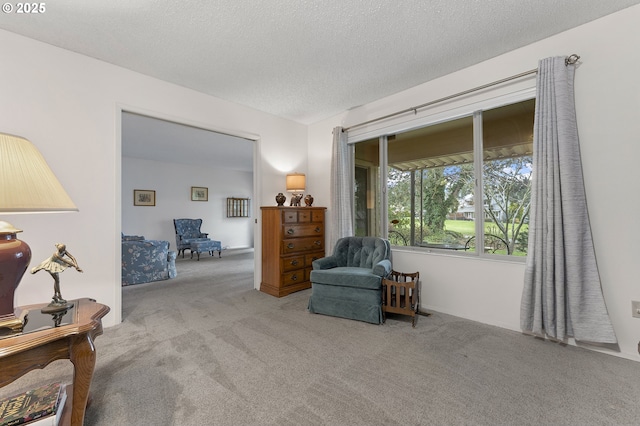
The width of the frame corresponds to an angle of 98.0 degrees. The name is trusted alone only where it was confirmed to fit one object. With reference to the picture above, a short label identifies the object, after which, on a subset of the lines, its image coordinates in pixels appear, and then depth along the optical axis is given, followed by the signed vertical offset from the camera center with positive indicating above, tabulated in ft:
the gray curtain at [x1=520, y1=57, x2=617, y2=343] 6.95 -0.51
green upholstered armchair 8.79 -2.16
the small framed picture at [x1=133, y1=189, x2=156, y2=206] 22.93 +1.49
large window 8.75 +1.18
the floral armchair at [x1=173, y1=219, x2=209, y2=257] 23.18 -1.55
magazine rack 8.64 -2.64
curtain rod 7.30 +4.05
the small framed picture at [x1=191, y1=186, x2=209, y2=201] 26.08 +2.07
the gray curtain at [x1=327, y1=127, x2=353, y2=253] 12.54 +1.06
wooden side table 3.55 -1.83
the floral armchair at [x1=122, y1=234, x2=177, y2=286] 14.03 -2.44
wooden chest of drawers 11.96 -1.43
